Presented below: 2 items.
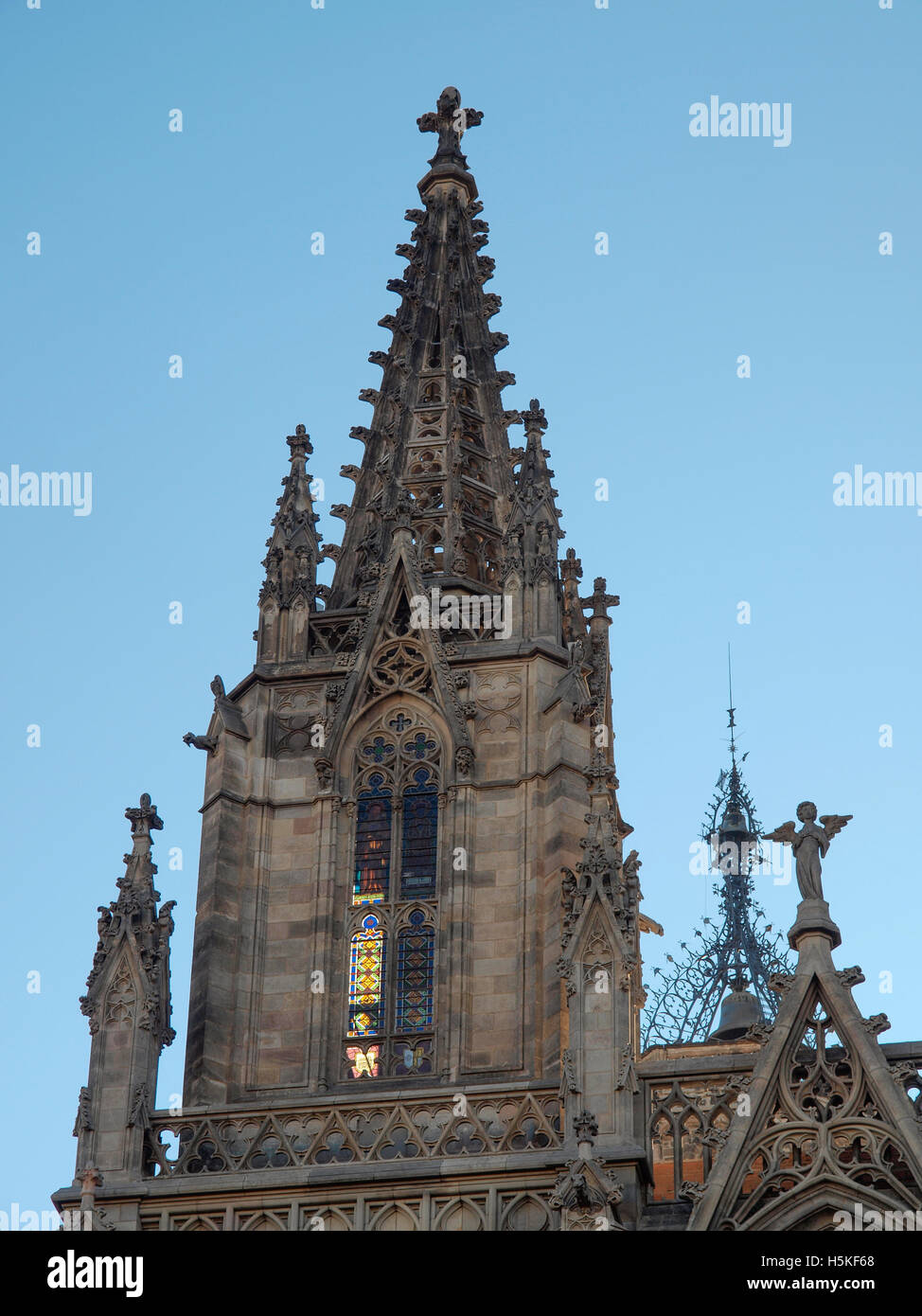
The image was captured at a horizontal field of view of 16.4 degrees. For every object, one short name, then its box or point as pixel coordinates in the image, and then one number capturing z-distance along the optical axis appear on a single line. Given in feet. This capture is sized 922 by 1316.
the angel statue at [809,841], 116.47
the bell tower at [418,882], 114.21
